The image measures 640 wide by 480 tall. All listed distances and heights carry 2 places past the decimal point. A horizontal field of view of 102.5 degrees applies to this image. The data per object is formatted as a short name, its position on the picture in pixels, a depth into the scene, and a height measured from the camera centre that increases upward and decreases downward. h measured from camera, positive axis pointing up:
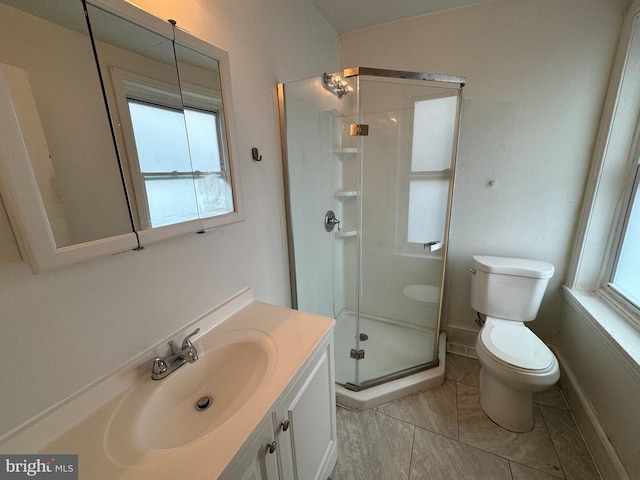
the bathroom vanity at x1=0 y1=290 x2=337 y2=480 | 0.59 -0.62
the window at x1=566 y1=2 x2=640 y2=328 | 1.36 -0.22
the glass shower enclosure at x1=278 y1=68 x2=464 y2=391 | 1.57 -0.24
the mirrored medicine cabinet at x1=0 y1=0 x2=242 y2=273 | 0.55 +0.14
